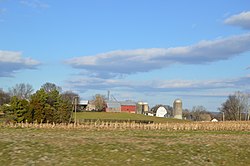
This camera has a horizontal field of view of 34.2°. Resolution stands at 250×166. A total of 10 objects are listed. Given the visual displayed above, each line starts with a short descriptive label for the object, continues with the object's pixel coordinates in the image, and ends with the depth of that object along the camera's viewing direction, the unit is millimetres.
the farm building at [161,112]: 187138
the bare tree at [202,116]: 176750
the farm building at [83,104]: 193875
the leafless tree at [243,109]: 146000
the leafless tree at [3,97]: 143412
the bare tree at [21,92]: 161750
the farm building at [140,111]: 198300
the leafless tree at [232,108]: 150000
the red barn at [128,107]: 193575
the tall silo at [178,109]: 171425
